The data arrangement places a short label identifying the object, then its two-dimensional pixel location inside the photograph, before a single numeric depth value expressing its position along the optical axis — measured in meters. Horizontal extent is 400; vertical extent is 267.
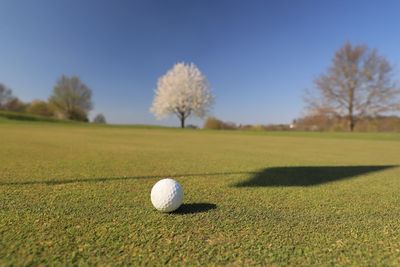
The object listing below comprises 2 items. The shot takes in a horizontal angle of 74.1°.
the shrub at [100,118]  54.87
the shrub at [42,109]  46.50
